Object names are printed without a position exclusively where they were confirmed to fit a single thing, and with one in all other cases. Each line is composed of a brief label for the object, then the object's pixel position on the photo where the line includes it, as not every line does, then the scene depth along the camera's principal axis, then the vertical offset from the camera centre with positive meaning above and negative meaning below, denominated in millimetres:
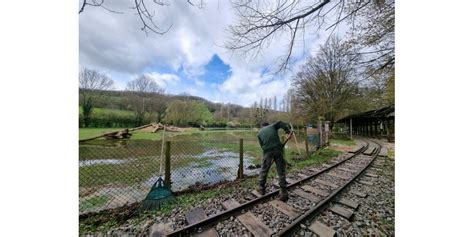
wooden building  9766 -517
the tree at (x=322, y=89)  14023 +3009
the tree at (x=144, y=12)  1665 +1241
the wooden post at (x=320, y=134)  8886 -898
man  2783 -569
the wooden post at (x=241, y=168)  3908 -1299
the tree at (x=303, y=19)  2576 +1800
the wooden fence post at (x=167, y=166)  3046 -979
